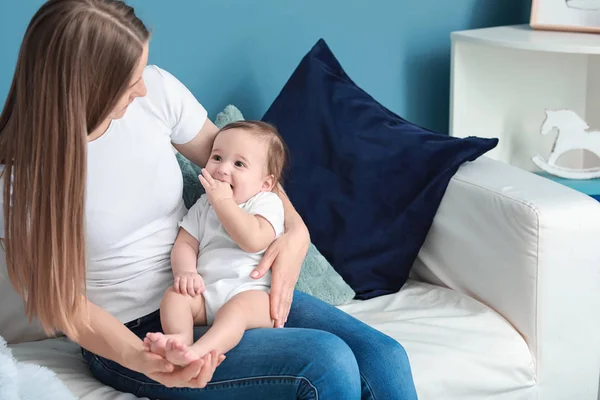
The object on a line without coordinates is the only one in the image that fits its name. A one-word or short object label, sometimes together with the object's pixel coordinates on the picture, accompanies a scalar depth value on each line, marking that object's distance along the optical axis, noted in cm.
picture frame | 353
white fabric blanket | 244
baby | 259
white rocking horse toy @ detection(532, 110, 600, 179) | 353
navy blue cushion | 301
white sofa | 280
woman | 241
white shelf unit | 358
